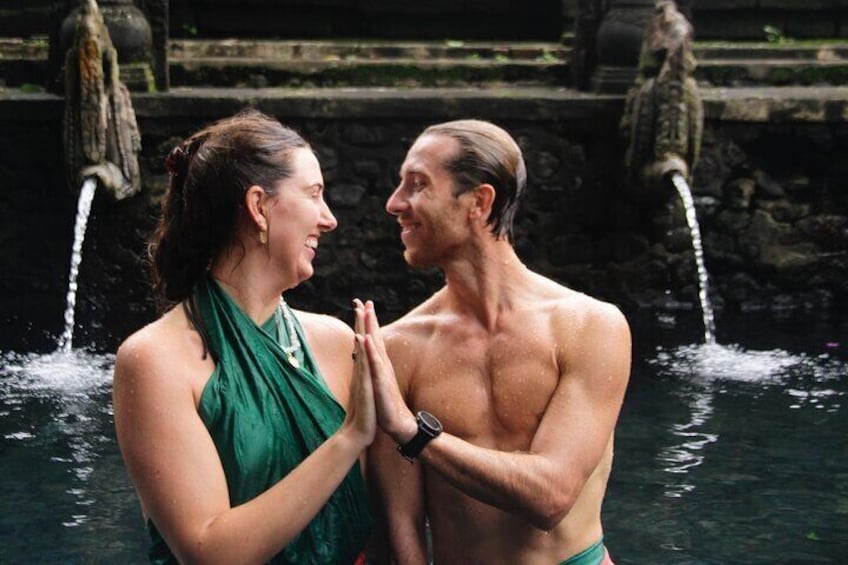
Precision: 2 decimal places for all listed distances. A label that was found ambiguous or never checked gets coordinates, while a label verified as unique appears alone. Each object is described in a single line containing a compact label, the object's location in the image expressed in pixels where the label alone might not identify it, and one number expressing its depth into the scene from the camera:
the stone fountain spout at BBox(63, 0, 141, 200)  8.82
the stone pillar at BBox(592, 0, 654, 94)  9.72
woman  2.71
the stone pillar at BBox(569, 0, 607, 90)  9.98
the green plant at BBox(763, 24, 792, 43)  11.91
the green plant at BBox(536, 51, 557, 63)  10.94
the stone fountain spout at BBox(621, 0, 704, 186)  9.23
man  3.10
